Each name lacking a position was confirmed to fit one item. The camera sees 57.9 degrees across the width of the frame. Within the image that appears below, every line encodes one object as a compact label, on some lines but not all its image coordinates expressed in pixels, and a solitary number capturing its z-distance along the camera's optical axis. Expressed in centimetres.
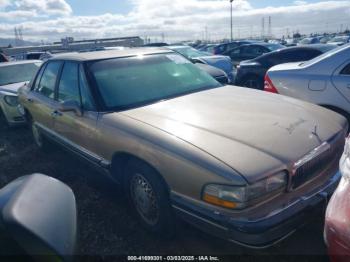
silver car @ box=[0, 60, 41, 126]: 668
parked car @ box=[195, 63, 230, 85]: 707
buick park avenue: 215
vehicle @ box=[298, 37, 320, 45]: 3025
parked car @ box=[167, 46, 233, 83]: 940
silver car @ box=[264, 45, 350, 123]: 414
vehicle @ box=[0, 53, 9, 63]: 1317
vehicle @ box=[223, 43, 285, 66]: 1271
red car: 168
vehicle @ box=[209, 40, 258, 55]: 1524
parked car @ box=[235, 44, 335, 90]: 766
